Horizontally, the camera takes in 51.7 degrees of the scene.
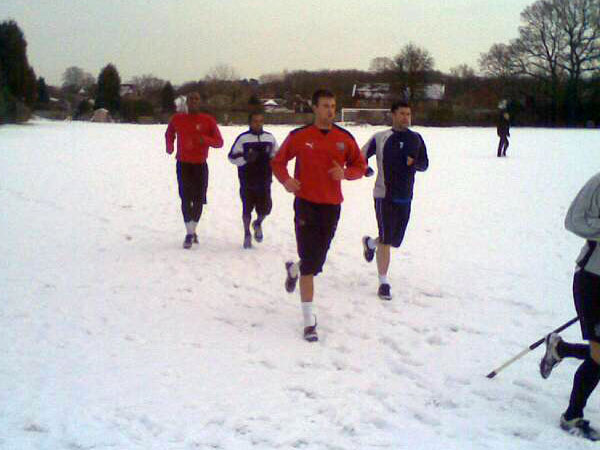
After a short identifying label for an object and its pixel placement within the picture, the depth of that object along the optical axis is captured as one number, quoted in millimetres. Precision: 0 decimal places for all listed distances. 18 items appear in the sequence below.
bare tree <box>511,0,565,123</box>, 67188
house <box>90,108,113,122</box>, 75062
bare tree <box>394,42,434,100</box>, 76500
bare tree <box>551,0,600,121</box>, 65812
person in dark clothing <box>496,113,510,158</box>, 23359
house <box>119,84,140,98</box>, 109456
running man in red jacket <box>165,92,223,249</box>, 8281
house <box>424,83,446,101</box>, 78312
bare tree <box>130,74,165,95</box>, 122088
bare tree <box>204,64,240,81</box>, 106269
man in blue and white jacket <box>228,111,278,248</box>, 8375
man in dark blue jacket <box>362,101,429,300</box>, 6340
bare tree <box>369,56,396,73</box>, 80562
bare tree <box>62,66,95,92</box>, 144125
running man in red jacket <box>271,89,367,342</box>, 5266
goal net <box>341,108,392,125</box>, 63388
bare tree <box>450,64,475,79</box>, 91212
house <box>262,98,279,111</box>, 88294
